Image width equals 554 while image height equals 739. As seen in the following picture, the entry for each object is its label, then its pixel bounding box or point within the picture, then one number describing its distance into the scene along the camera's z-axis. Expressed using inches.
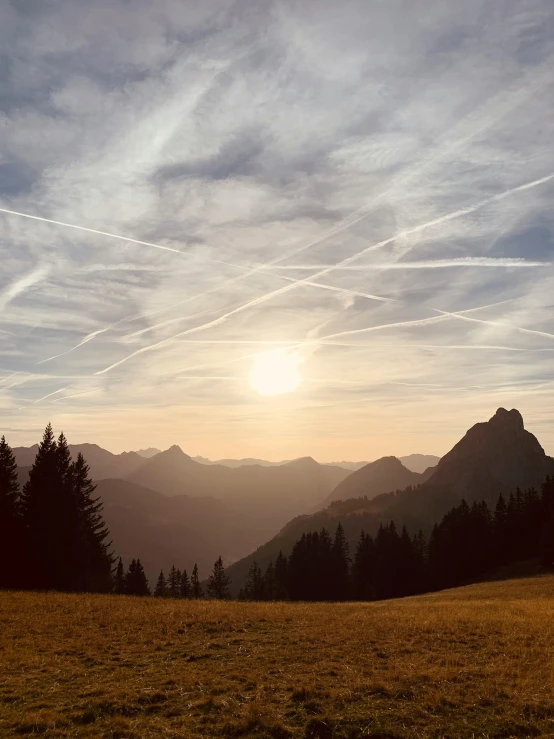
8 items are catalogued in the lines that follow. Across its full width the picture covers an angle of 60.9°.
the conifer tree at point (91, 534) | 2052.8
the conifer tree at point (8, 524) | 1667.1
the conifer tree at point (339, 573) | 3483.5
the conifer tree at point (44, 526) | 1718.8
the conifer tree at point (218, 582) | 3758.6
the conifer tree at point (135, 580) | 3085.6
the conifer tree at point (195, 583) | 3860.7
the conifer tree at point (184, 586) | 4037.9
